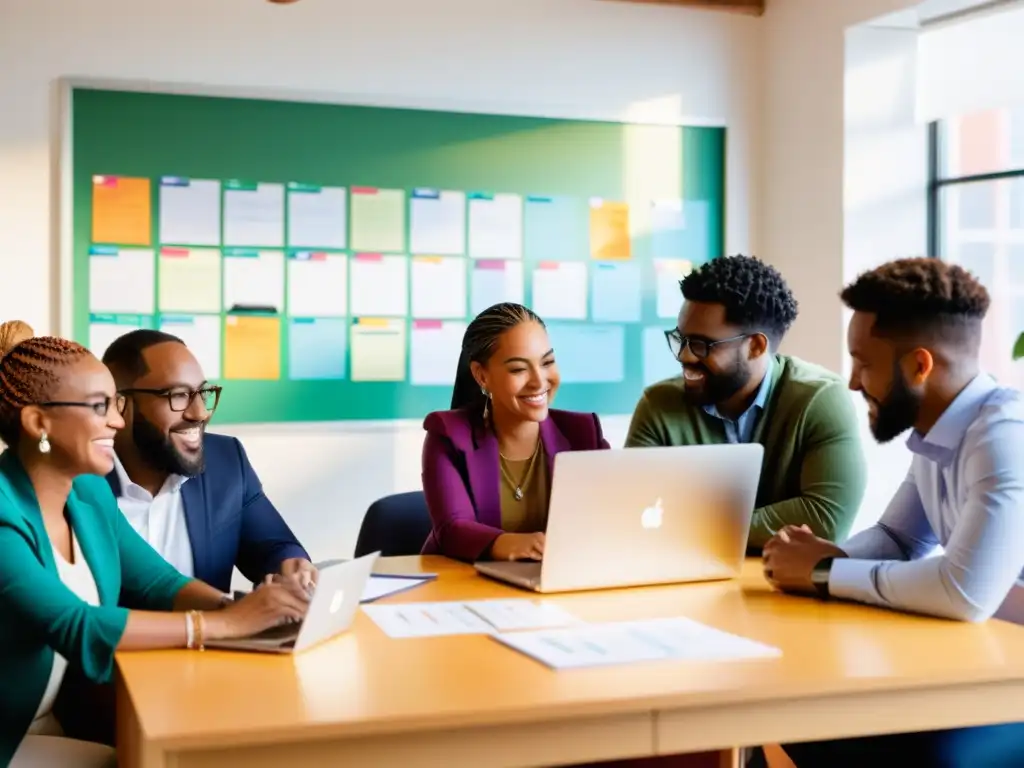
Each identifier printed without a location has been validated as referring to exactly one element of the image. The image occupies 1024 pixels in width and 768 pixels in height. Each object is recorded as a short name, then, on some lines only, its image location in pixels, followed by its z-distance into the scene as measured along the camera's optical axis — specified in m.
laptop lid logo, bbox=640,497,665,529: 2.25
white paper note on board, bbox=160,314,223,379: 4.05
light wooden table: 1.48
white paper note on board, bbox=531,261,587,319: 4.46
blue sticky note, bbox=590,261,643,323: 4.53
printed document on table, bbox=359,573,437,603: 2.20
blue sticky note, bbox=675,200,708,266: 4.66
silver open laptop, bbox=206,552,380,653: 1.76
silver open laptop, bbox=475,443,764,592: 2.18
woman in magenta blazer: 2.70
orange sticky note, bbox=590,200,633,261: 4.53
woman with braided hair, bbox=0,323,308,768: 1.78
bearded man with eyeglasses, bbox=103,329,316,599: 2.49
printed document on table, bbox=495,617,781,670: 1.75
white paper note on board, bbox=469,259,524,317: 4.38
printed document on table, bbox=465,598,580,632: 1.97
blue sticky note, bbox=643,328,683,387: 4.61
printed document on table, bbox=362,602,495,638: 1.93
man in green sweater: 2.64
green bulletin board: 4.01
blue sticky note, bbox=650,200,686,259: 4.62
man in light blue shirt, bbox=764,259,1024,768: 1.97
